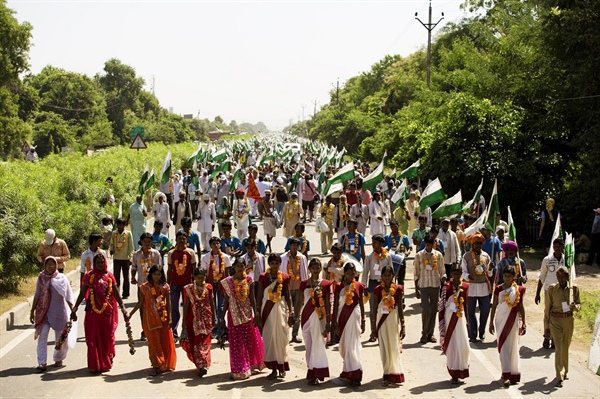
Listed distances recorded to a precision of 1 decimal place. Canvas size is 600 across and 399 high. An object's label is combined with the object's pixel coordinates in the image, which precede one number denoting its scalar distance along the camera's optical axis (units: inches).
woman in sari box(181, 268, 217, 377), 410.3
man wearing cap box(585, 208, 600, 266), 773.9
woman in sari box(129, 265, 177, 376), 413.4
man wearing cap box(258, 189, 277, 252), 775.7
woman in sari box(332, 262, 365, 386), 392.8
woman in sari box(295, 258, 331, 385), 394.9
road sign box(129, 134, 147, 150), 1165.0
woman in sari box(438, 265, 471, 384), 400.8
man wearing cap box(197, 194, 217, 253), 779.4
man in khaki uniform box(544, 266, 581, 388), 408.5
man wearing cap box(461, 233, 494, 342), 486.9
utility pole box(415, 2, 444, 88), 1740.8
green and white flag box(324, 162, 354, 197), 824.9
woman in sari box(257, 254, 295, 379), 406.0
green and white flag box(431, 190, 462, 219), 692.7
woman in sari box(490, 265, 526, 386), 401.1
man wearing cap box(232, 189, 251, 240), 769.6
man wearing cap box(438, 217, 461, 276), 577.9
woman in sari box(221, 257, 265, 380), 405.1
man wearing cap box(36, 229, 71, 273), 497.2
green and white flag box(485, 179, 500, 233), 625.9
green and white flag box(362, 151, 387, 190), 817.5
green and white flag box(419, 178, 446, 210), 705.0
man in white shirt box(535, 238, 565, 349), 470.6
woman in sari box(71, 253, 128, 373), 414.3
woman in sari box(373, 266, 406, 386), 396.5
